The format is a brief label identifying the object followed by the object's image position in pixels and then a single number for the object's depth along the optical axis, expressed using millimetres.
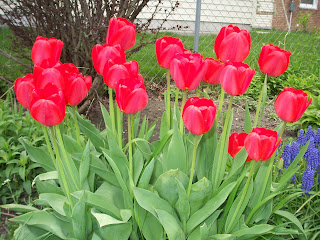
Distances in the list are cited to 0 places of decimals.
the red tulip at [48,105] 1038
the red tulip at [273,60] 1262
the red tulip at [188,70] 1156
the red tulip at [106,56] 1226
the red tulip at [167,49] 1304
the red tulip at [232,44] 1179
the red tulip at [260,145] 1060
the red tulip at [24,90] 1172
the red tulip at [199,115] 1053
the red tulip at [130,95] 1111
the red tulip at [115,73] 1192
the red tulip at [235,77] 1092
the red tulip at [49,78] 1153
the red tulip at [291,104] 1132
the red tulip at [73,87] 1218
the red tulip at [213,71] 1312
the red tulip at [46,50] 1327
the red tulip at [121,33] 1328
